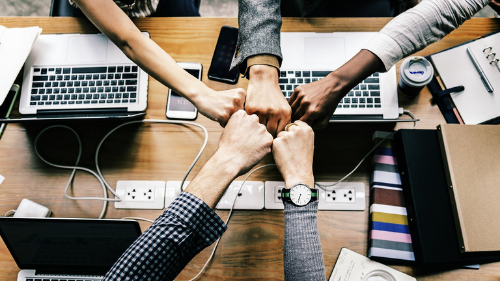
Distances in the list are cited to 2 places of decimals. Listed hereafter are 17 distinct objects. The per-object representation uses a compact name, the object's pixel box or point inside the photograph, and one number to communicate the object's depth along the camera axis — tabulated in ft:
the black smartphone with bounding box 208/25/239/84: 3.38
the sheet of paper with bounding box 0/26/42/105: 3.12
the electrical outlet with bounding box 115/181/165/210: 3.17
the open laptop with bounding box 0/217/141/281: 2.70
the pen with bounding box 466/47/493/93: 3.09
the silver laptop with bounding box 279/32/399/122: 3.07
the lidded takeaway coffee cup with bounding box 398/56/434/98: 3.03
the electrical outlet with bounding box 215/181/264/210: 3.14
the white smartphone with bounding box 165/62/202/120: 3.33
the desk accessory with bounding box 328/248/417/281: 2.90
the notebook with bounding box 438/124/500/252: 2.74
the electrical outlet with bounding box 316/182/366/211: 3.12
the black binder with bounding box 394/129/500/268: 2.78
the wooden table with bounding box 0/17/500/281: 3.06
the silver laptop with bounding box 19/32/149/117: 3.17
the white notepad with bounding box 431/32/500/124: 3.10
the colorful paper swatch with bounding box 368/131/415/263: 2.90
